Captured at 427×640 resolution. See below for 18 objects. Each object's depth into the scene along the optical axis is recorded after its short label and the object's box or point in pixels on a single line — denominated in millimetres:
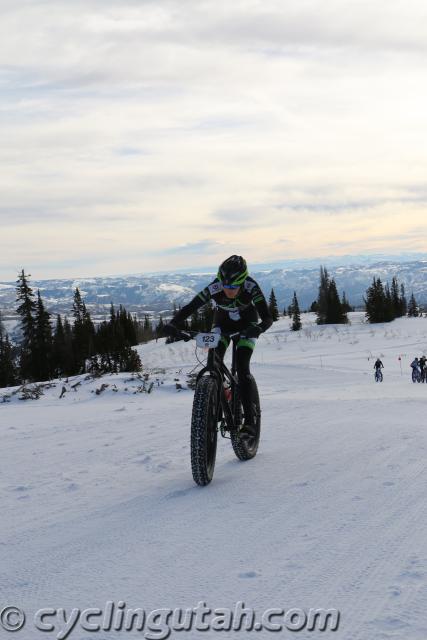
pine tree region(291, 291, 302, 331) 70938
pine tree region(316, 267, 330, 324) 76188
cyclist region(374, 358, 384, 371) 27062
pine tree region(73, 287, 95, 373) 63750
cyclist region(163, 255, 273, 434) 5730
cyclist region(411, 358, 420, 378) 27286
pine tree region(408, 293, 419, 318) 109525
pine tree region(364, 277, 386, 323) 70188
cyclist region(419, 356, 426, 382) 26842
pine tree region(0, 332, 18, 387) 65438
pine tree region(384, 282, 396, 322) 70375
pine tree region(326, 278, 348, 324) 72812
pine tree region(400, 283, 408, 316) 95194
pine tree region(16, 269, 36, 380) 50812
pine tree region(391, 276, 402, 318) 92931
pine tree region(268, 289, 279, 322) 86038
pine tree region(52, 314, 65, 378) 57688
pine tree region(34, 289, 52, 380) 52906
